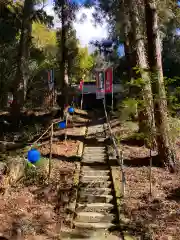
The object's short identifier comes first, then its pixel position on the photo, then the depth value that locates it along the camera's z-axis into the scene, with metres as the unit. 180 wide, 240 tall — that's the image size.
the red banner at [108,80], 10.03
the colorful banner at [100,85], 9.66
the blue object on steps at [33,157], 6.38
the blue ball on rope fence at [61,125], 10.91
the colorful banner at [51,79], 8.51
